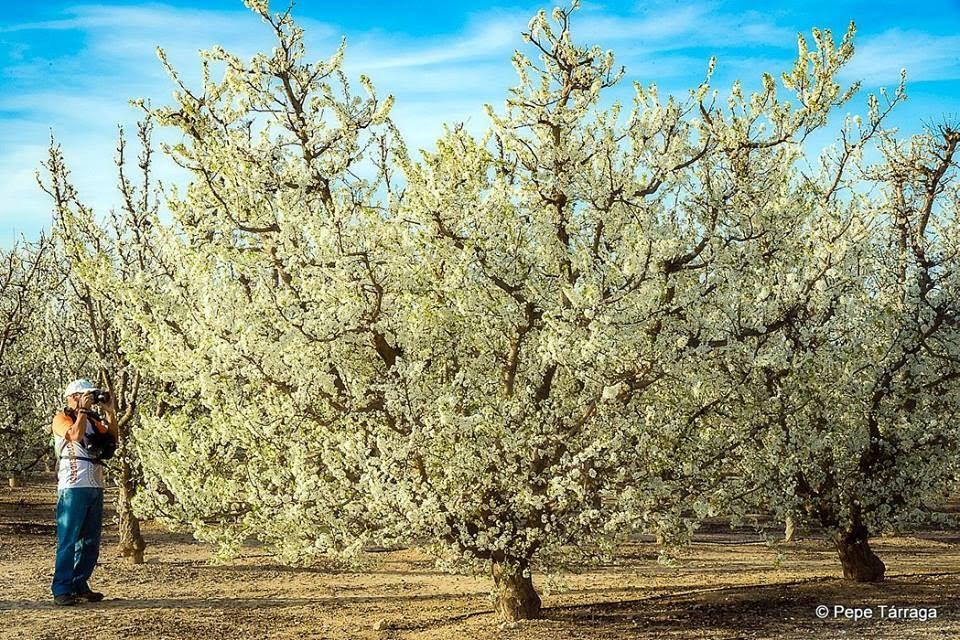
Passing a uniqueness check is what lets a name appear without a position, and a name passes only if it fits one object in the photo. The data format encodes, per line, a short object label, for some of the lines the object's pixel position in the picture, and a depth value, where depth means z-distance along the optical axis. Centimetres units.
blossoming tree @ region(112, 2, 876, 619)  767
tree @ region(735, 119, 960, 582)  998
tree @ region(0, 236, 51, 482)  2178
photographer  1025
